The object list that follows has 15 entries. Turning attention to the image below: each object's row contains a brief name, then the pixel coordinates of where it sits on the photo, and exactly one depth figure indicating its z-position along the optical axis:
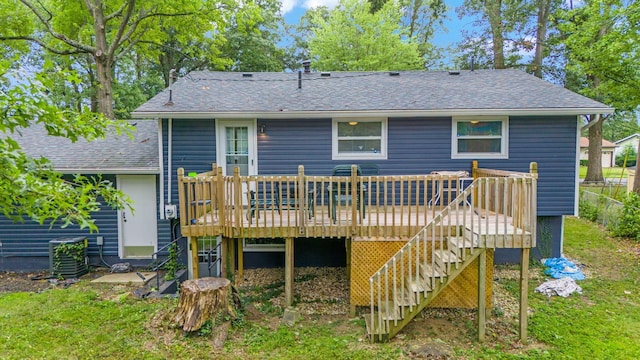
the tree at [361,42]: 17.70
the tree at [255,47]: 18.66
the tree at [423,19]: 20.66
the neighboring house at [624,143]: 39.79
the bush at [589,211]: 11.40
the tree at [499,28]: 16.54
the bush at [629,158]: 33.45
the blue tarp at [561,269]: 6.82
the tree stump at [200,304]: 4.48
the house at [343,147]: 5.50
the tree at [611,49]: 9.38
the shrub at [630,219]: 9.08
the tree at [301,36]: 22.73
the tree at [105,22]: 11.73
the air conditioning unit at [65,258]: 7.09
